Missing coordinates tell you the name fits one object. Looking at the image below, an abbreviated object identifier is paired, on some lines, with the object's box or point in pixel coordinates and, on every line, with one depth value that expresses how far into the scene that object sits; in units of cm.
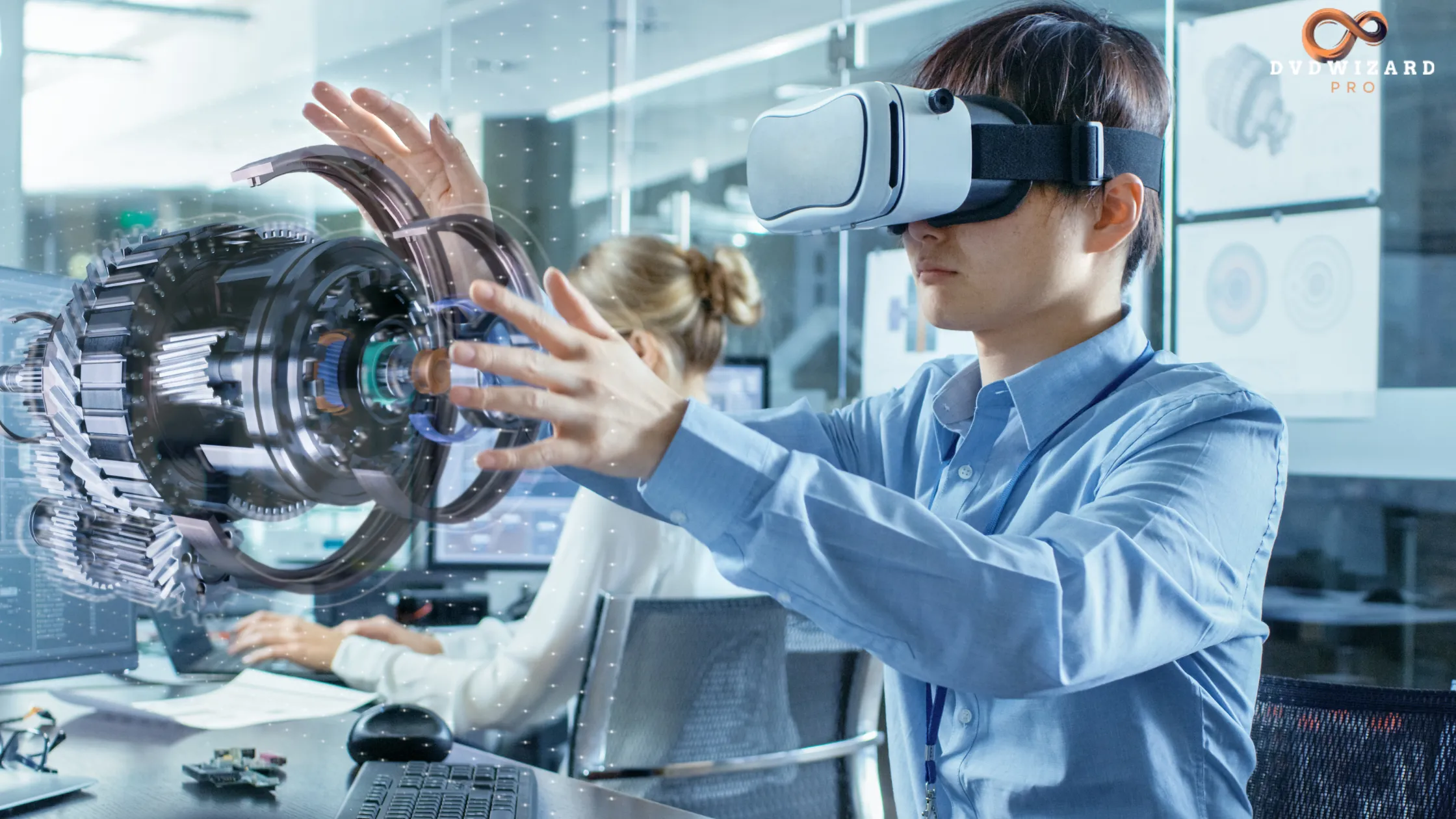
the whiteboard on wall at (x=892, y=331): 293
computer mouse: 97
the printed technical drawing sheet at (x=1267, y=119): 201
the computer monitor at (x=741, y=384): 324
